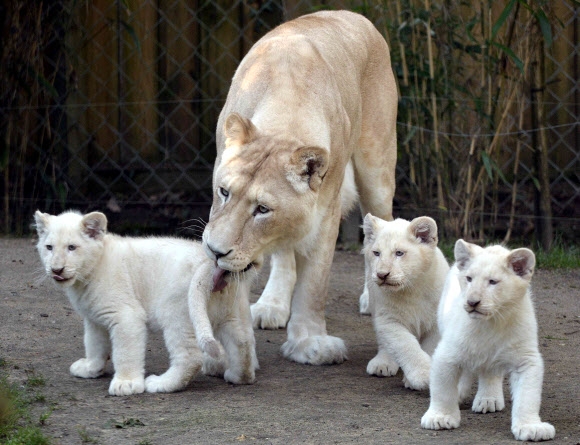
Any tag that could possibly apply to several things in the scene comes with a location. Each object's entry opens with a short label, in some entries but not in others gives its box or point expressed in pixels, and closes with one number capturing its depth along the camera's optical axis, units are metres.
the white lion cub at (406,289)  7.04
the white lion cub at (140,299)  6.93
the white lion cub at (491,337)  5.93
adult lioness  6.80
